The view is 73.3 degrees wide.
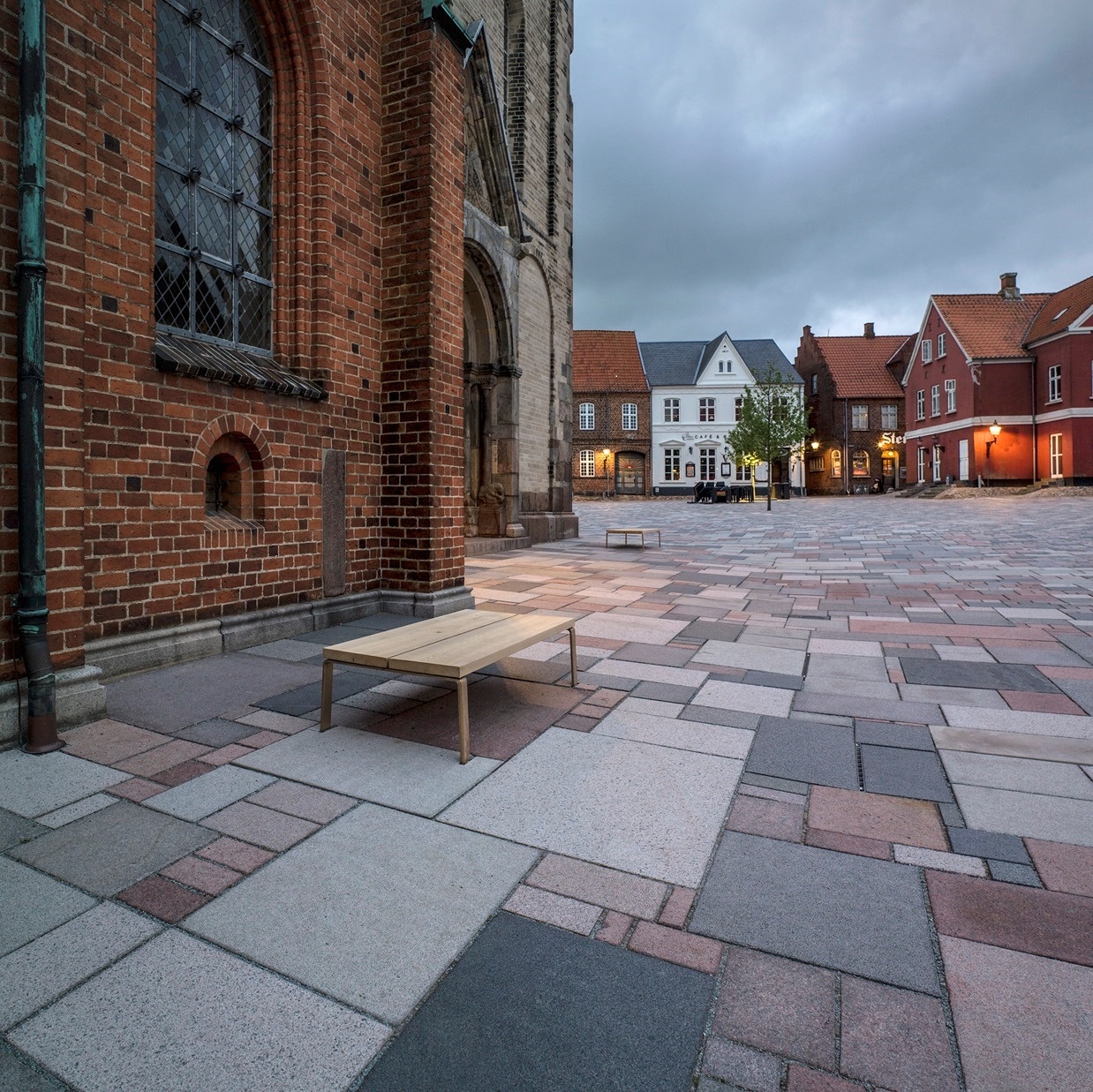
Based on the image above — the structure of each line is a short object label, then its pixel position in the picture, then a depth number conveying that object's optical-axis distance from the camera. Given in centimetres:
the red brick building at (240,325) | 350
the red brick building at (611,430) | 5184
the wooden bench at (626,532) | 1344
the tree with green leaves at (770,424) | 3759
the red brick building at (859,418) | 5216
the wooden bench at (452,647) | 311
